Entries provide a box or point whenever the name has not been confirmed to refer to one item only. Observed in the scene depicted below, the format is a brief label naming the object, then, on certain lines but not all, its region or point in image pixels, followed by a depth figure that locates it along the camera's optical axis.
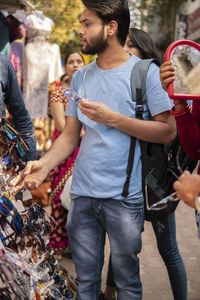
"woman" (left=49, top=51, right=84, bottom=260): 4.30
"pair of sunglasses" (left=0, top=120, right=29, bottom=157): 2.04
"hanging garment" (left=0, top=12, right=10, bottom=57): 5.31
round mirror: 2.00
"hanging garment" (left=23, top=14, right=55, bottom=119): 6.55
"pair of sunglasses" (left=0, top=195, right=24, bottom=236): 1.80
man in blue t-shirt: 2.28
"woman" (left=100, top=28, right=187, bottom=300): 2.94
